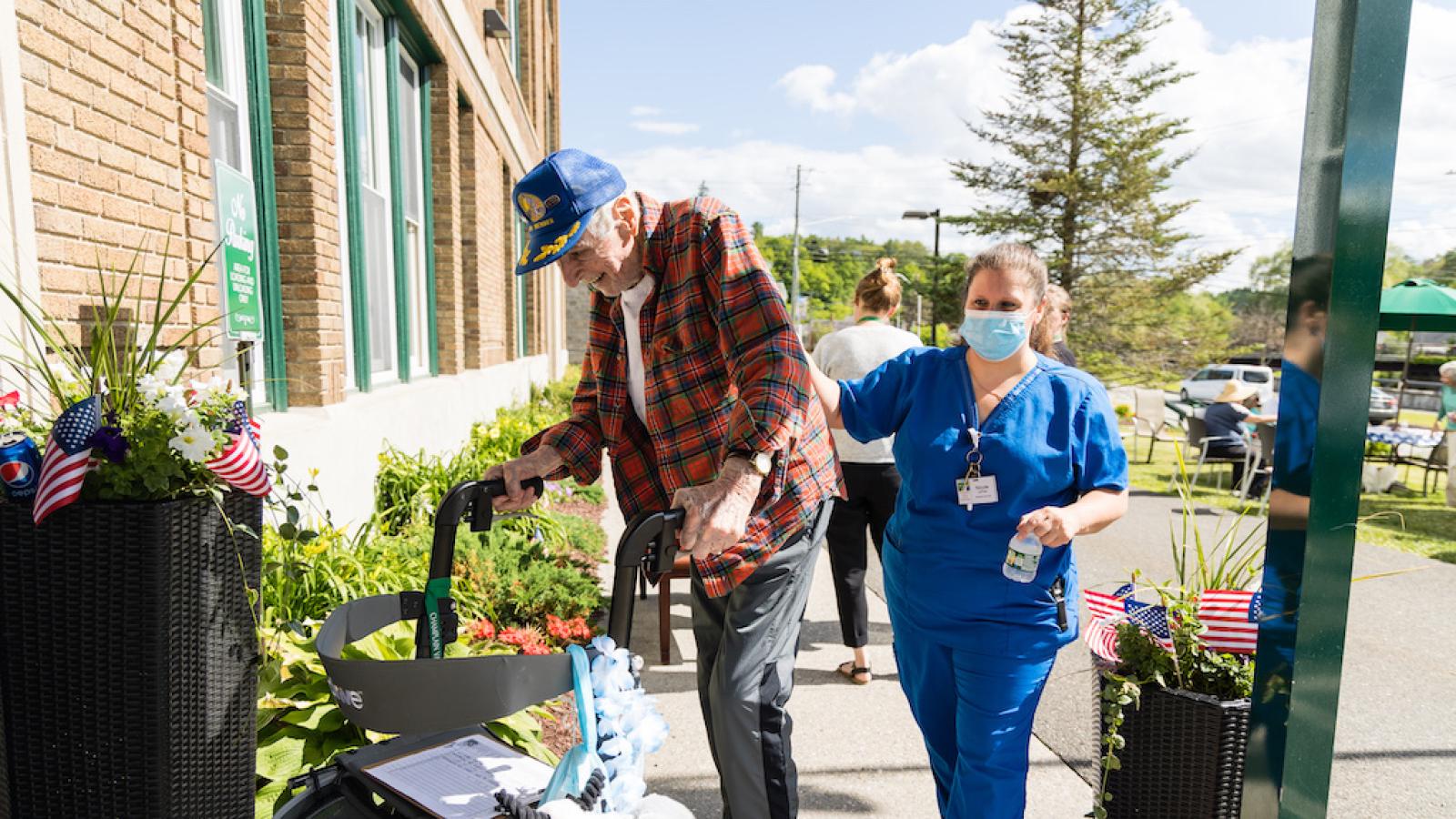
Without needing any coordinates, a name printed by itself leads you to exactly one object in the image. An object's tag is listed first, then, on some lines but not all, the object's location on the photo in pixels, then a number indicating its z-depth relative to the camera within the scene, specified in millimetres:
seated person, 11430
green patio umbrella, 6736
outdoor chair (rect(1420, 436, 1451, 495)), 11838
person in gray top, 4465
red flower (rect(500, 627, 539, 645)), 3843
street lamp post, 27766
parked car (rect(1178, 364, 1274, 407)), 31922
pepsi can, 1793
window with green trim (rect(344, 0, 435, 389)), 6059
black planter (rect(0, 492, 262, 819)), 1826
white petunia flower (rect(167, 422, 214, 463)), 1854
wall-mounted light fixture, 10781
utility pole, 53875
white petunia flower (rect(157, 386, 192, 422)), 1880
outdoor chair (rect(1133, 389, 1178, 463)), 16312
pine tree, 29719
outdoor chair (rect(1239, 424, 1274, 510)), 11617
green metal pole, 1590
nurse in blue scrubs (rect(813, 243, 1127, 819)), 2471
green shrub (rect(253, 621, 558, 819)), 2721
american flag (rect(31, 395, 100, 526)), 1753
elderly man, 2133
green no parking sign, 4008
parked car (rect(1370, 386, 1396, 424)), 22500
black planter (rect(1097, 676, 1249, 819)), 2480
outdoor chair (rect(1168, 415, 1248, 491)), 11523
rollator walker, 1322
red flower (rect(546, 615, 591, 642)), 4098
